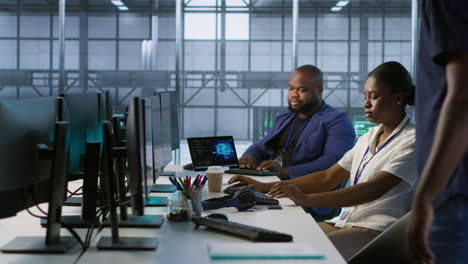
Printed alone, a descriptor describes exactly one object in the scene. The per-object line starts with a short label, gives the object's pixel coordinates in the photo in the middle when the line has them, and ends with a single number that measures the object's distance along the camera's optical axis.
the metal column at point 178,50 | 6.34
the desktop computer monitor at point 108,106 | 2.68
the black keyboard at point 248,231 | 1.86
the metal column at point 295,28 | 6.29
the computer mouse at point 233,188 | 2.76
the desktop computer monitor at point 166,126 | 2.54
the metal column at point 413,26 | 6.43
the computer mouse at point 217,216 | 2.19
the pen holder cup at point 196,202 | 2.27
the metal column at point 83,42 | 6.32
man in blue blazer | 3.68
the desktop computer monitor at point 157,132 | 2.20
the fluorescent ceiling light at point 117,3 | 6.40
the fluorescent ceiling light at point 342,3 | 6.43
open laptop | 3.61
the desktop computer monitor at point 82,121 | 2.44
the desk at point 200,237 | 1.69
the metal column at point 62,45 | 6.20
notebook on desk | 1.65
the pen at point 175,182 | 2.56
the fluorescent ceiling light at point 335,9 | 6.42
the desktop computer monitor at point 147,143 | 1.88
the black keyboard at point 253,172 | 3.55
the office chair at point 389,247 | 2.08
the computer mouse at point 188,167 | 3.97
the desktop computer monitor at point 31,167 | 1.72
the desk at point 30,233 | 1.69
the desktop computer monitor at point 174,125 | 3.96
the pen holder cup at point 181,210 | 2.20
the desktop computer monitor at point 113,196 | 1.75
